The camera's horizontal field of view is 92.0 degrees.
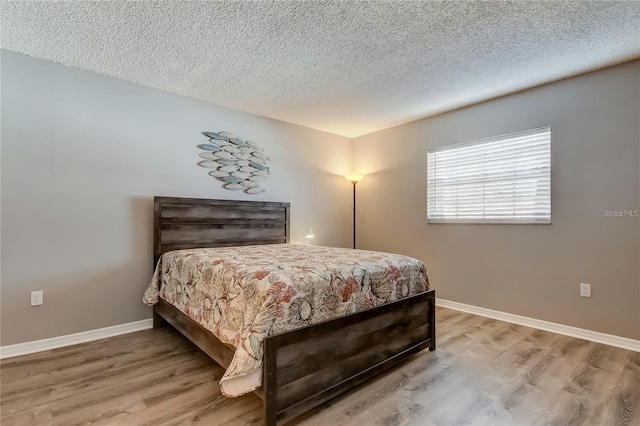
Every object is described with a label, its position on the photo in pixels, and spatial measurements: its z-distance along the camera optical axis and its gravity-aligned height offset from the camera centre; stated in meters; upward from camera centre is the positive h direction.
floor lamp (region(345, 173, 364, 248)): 4.77 +0.52
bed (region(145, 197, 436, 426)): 1.58 -0.71
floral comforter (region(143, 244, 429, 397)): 1.55 -0.48
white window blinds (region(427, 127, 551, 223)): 3.07 +0.37
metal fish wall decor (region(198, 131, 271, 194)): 3.52 +0.61
